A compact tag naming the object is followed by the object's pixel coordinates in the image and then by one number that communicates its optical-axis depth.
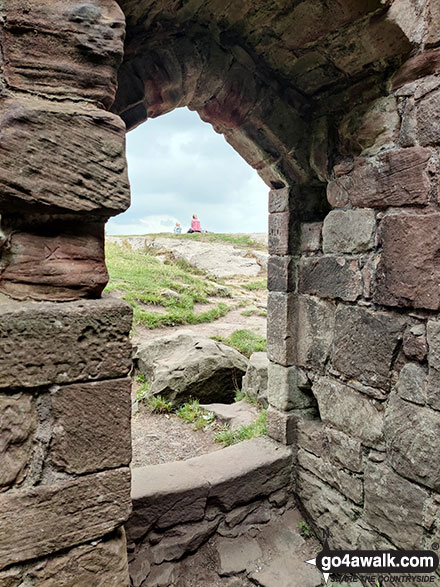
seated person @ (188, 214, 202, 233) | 19.45
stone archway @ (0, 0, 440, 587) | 1.26
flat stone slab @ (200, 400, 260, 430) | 3.99
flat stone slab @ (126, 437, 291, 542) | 2.40
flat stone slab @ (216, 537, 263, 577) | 2.51
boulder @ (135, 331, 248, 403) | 4.78
